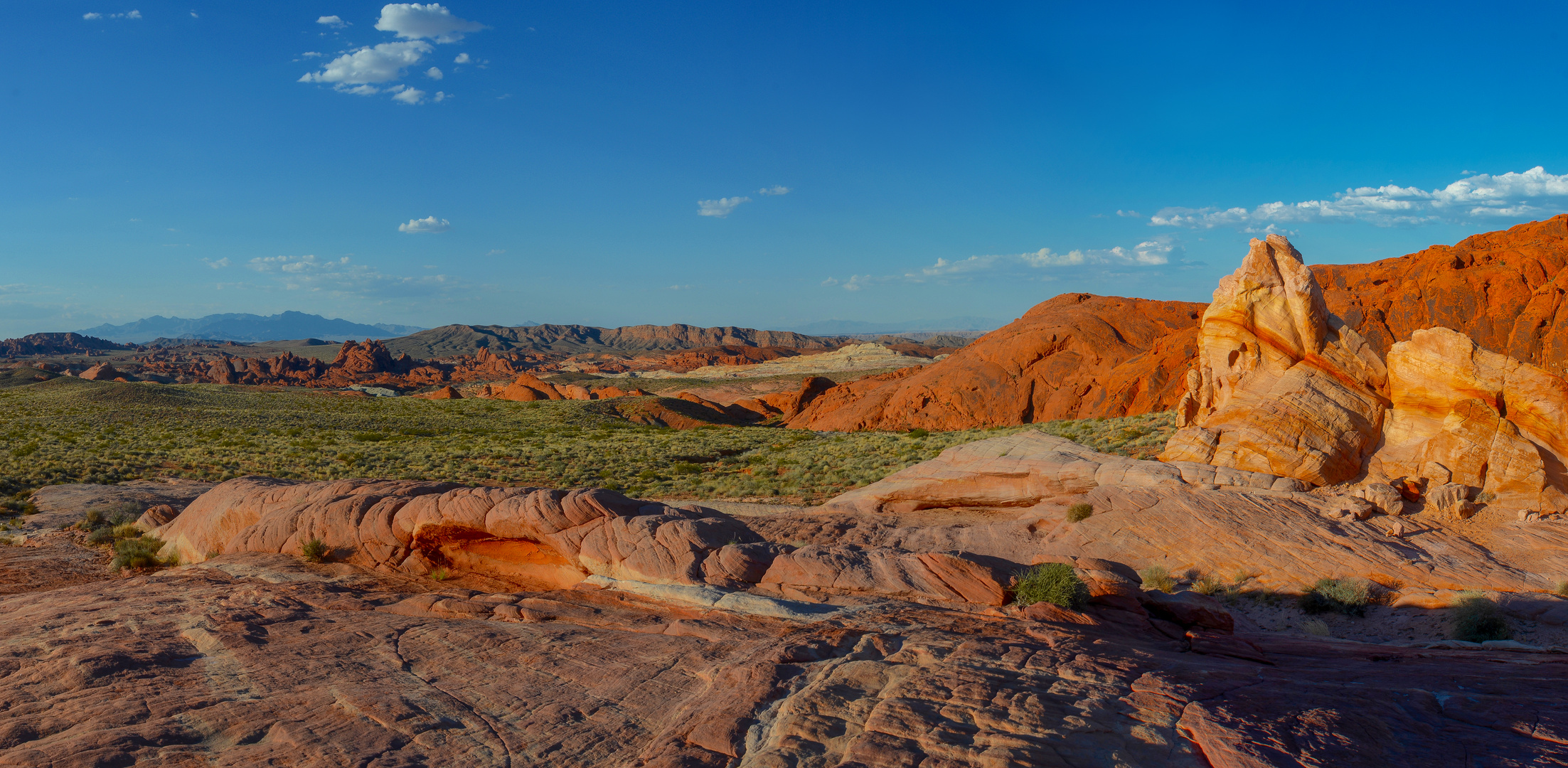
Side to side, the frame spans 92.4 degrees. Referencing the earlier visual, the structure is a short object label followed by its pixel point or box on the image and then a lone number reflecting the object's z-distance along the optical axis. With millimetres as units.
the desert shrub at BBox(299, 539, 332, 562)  14750
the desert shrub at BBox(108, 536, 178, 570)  16344
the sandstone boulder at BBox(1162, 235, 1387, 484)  16359
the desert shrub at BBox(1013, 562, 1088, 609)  11055
